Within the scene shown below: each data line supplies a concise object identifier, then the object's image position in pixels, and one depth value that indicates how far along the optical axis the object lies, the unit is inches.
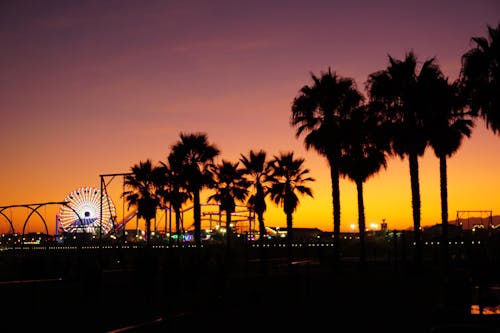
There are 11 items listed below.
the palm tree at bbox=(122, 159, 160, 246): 2413.9
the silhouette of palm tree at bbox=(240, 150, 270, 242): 1966.0
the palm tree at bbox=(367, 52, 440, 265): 1259.8
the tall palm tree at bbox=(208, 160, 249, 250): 2121.1
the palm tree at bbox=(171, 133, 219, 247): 1943.9
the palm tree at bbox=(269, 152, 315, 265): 1836.9
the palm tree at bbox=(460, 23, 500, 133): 884.0
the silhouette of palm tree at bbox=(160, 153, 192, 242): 2025.8
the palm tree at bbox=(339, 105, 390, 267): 1512.1
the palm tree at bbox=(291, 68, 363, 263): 1505.9
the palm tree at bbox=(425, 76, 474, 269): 1230.9
